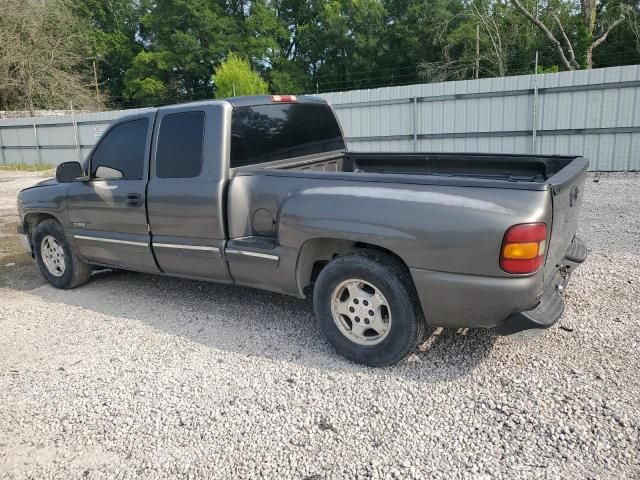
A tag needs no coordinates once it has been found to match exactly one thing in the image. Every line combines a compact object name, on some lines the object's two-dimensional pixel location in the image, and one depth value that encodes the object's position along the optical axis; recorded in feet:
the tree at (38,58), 101.60
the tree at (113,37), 153.58
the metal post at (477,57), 77.44
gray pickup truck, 10.30
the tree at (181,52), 142.00
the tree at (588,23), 72.95
